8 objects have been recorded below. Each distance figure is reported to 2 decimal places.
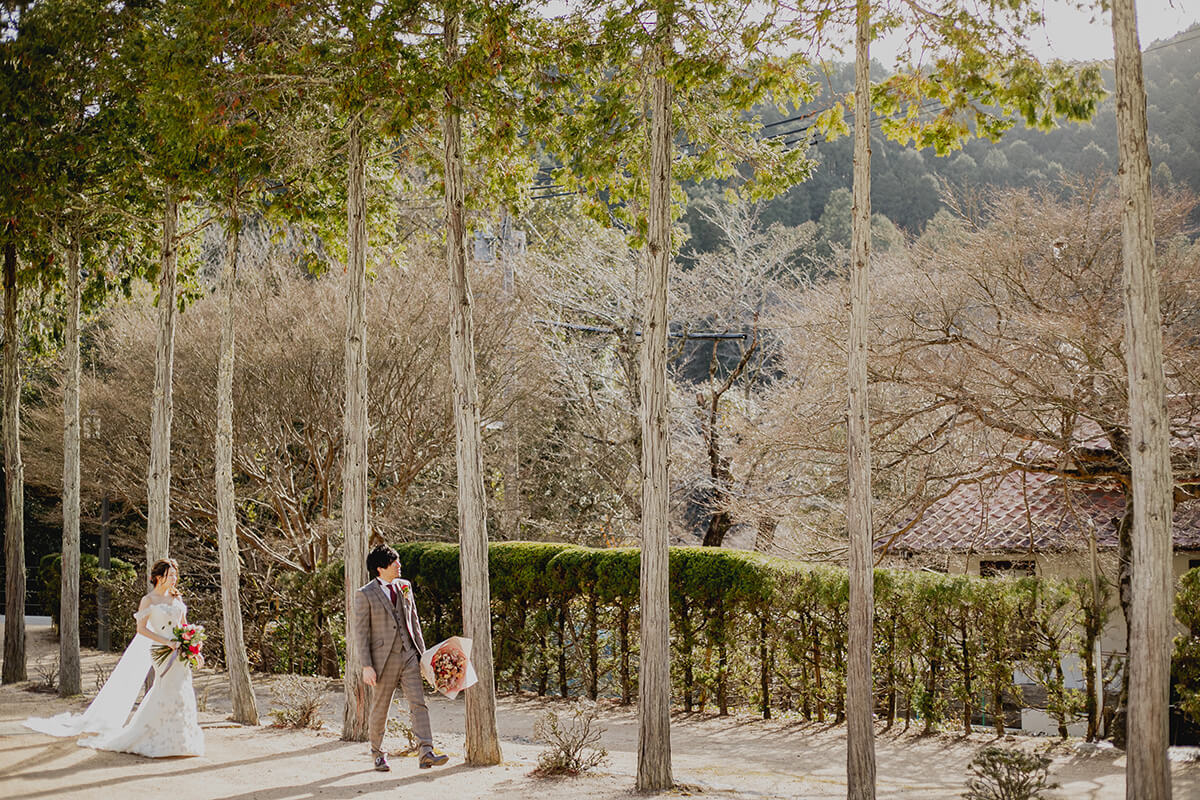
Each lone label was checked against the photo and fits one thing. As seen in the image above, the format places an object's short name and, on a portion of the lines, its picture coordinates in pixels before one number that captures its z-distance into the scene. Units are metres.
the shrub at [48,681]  14.73
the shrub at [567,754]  9.04
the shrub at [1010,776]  6.56
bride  9.17
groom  8.85
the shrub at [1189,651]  9.18
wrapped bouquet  8.99
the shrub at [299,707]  11.32
